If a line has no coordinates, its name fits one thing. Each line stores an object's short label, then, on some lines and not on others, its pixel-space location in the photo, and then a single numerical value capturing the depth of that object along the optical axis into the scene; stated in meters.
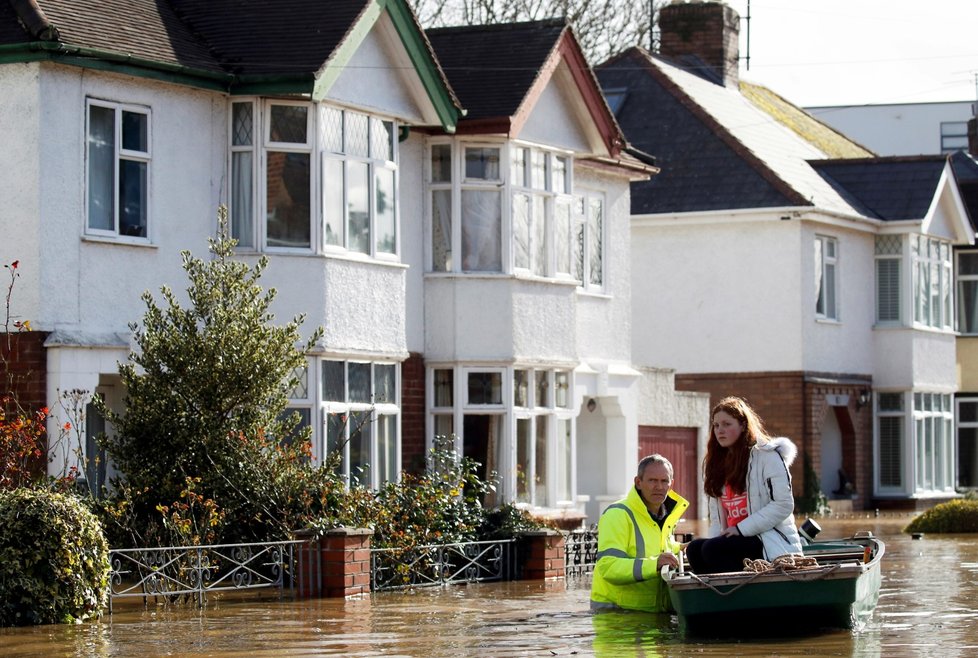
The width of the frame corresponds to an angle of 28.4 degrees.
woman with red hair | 13.81
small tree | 19.22
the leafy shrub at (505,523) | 21.33
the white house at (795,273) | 37.78
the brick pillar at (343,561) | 18.36
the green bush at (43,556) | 15.52
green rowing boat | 13.70
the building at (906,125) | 68.19
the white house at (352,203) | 21.25
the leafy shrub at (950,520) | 32.69
